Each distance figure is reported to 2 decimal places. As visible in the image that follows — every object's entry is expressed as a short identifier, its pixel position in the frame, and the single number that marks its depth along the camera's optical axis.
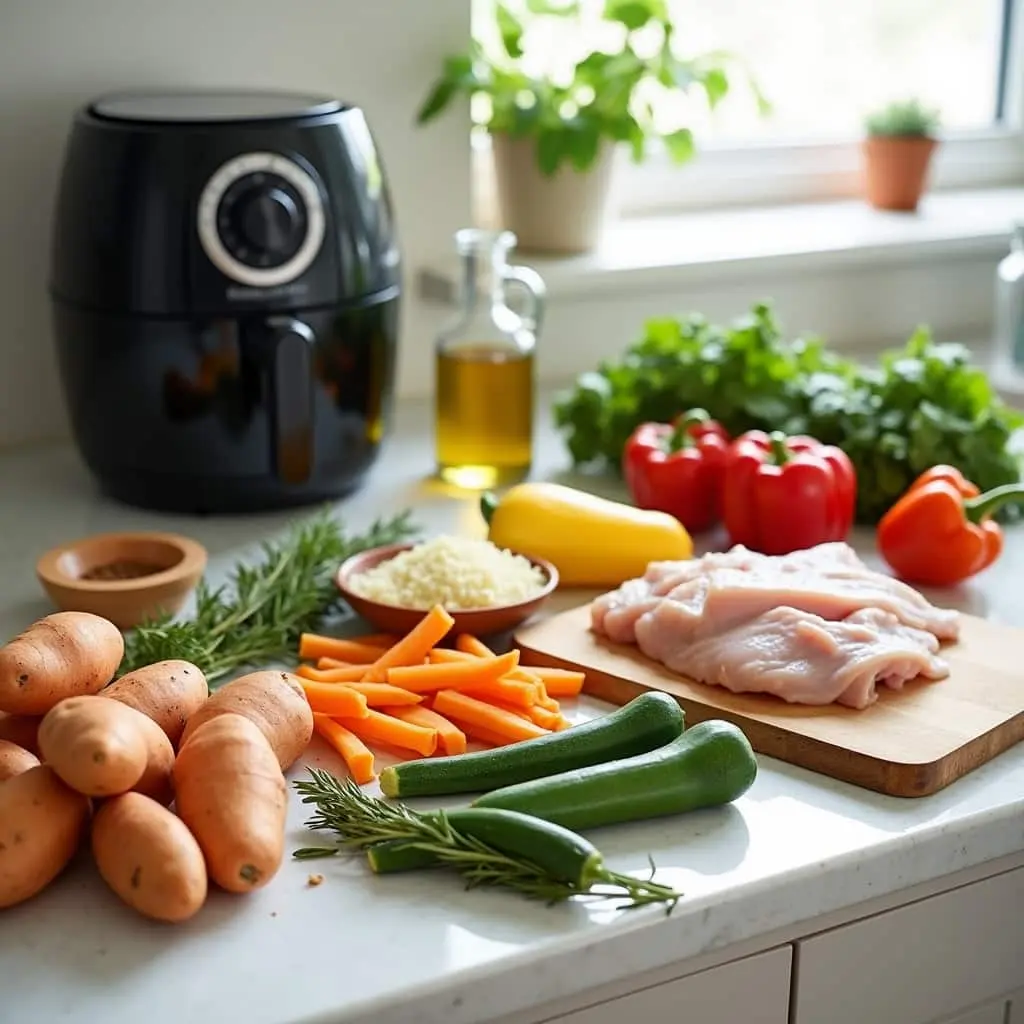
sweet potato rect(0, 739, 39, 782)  0.99
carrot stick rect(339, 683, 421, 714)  1.19
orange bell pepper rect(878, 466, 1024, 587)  1.47
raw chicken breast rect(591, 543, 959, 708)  1.20
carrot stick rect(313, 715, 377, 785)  1.11
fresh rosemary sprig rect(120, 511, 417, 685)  1.23
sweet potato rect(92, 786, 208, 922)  0.91
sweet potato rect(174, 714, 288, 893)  0.94
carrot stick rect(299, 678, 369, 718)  1.16
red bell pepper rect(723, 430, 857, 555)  1.52
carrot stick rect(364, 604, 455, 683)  1.24
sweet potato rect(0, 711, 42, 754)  1.06
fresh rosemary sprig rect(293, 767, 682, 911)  0.95
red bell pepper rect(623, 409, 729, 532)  1.60
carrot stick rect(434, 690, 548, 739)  1.15
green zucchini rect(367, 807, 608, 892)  0.94
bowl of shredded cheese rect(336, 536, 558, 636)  1.31
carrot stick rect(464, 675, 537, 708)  1.18
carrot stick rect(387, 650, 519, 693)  1.20
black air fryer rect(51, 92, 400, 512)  1.49
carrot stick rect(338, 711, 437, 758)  1.14
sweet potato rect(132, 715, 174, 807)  1.00
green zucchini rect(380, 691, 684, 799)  1.07
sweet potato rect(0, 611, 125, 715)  1.04
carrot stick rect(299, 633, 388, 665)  1.28
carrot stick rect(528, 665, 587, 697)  1.24
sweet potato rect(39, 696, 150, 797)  0.94
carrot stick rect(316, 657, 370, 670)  1.25
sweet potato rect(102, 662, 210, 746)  1.07
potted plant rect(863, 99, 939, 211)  2.41
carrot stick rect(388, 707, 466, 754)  1.15
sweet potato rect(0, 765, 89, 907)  0.93
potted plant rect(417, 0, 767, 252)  1.97
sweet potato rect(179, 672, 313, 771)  1.06
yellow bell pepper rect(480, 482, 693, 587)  1.47
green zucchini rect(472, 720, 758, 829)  1.02
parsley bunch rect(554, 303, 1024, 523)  1.63
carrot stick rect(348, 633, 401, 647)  1.32
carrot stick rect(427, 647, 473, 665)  1.23
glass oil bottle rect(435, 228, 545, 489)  1.70
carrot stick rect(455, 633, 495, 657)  1.27
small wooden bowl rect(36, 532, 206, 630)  1.33
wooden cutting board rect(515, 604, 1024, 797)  1.11
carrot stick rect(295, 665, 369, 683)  1.22
